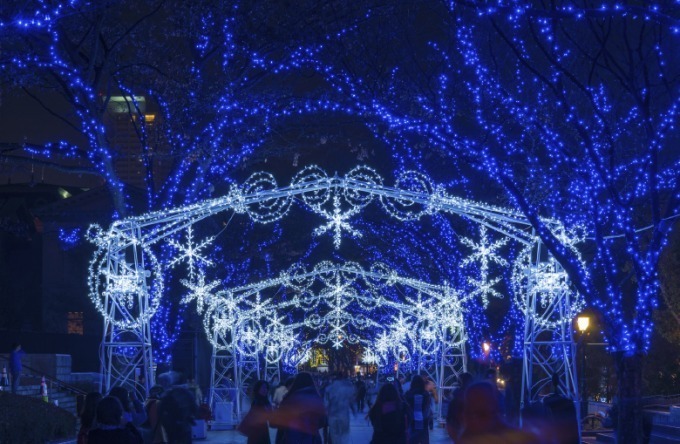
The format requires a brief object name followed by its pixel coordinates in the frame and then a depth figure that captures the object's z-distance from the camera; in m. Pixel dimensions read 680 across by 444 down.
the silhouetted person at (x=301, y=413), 11.13
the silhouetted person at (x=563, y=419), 8.64
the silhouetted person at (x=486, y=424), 6.05
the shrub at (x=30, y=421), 17.80
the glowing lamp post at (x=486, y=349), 31.05
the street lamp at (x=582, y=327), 22.48
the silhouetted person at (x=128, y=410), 10.84
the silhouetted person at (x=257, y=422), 11.80
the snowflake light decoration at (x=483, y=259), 22.80
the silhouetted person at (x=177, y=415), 10.08
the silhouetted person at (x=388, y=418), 11.99
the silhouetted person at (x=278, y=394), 21.48
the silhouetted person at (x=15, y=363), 22.34
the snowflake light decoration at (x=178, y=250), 21.86
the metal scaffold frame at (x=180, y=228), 17.73
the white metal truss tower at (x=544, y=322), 17.31
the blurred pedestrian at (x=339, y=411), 15.02
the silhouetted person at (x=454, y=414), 10.87
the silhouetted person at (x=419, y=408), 15.37
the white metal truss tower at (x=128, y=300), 18.08
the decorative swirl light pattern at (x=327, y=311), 30.30
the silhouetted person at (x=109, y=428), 7.95
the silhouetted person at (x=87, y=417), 9.73
